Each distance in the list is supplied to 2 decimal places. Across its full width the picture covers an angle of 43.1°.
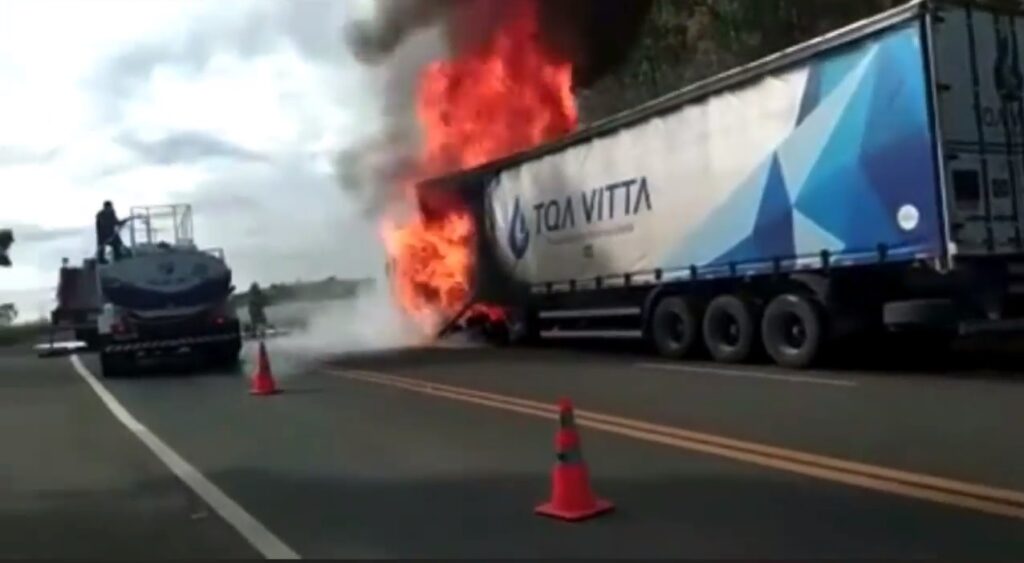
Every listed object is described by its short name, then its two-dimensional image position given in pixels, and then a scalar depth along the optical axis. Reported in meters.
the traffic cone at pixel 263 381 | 16.23
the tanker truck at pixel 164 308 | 21.31
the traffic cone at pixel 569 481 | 7.14
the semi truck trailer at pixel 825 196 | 14.25
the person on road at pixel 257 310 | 37.78
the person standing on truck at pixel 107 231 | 23.88
